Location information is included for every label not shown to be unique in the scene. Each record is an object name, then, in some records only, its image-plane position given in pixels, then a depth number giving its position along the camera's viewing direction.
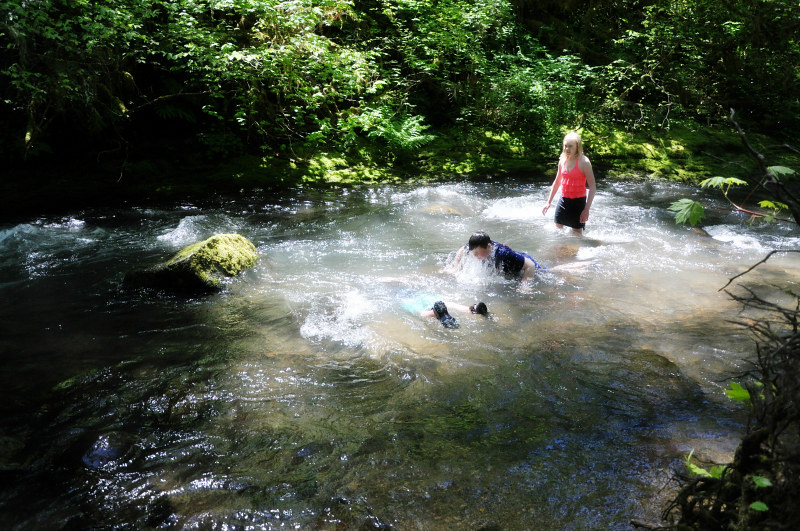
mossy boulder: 6.11
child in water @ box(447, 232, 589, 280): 6.47
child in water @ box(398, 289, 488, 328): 5.44
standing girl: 7.62
